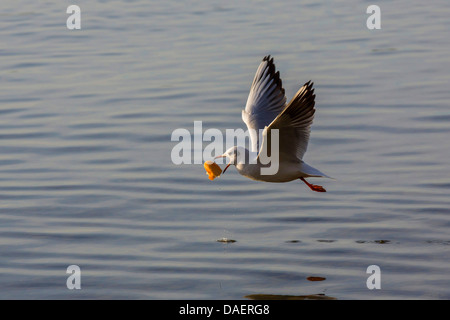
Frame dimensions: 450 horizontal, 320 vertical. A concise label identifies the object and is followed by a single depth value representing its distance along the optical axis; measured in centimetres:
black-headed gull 1747
